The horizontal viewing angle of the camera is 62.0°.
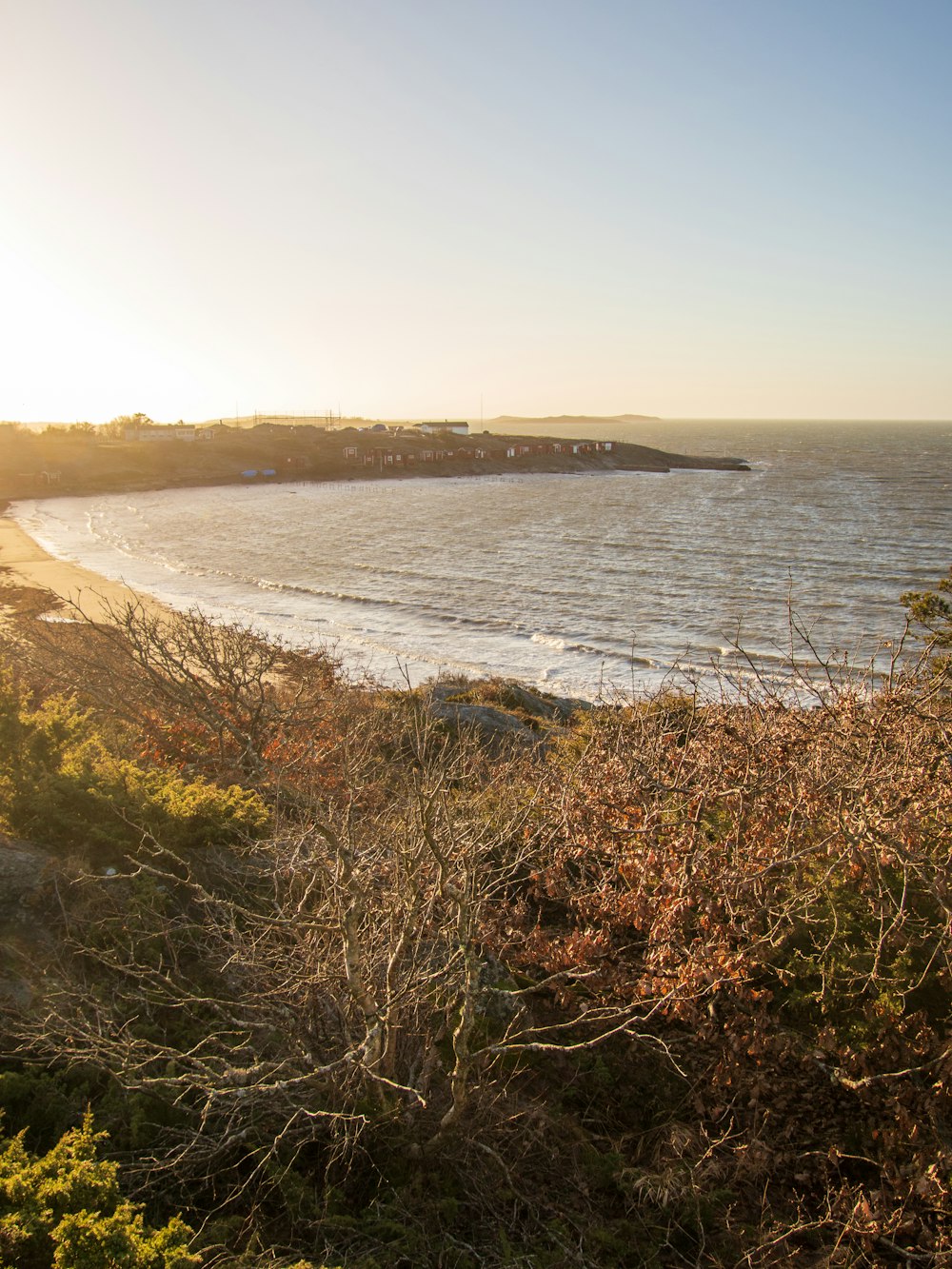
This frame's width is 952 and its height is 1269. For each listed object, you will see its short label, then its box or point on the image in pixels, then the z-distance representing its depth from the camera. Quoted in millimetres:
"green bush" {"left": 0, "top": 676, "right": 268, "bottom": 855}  8406
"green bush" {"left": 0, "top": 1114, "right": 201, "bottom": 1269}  3832
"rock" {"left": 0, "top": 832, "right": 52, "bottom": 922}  7027
